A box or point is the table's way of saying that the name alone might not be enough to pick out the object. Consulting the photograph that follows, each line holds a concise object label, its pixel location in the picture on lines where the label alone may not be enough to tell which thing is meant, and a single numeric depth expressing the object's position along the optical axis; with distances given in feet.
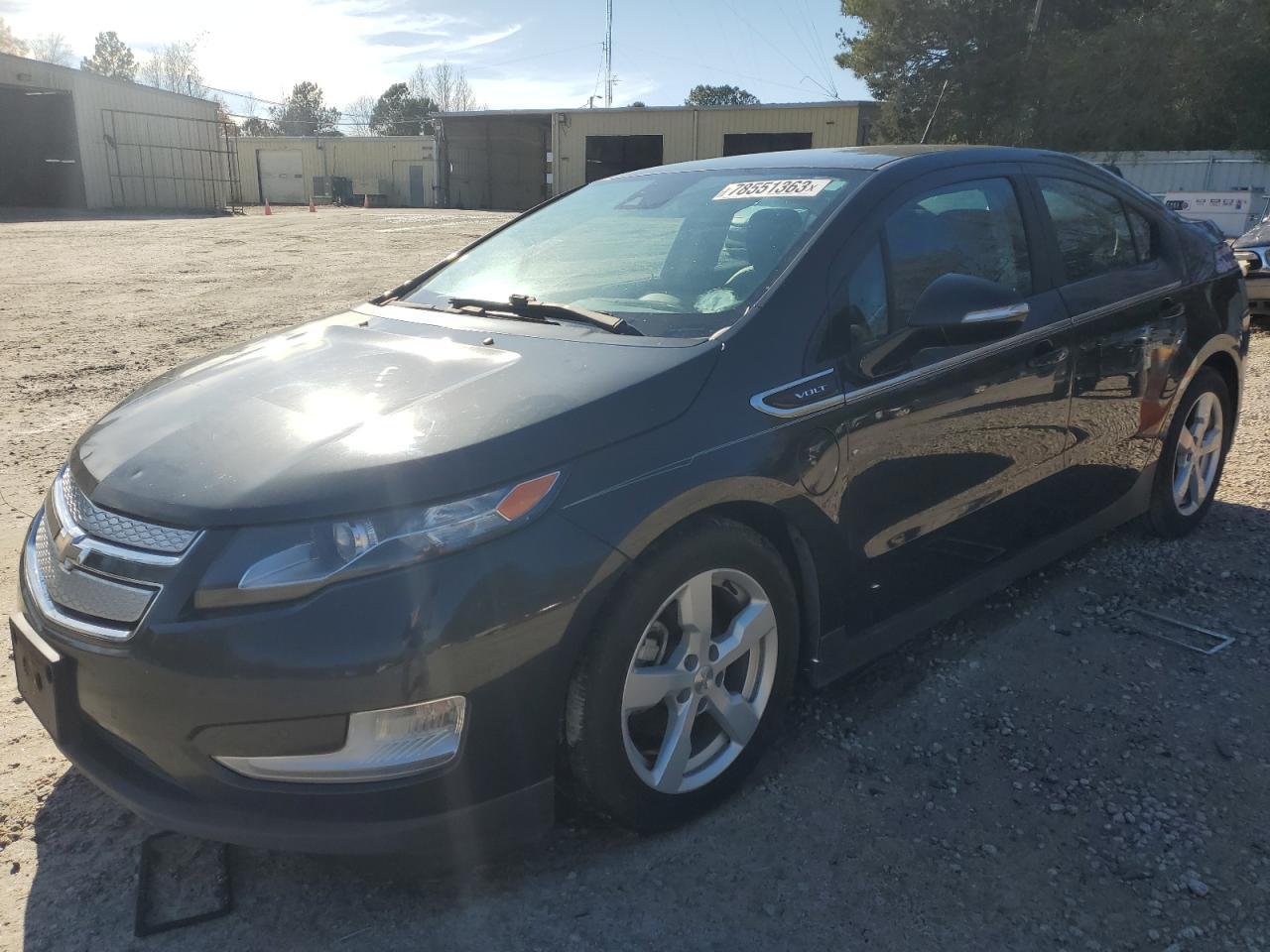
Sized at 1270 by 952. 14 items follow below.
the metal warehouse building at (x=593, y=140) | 126.72
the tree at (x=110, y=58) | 291.79
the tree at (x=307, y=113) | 261.73
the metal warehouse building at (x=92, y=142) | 101.35
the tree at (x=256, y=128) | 257.01
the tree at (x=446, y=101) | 268.41
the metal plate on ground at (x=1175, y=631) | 11.77
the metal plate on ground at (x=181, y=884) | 7.39
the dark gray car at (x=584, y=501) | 6.64
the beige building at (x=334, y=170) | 161.89
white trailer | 57.52
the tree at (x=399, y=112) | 261.65
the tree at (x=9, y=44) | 193.99
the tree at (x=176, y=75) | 246.47
